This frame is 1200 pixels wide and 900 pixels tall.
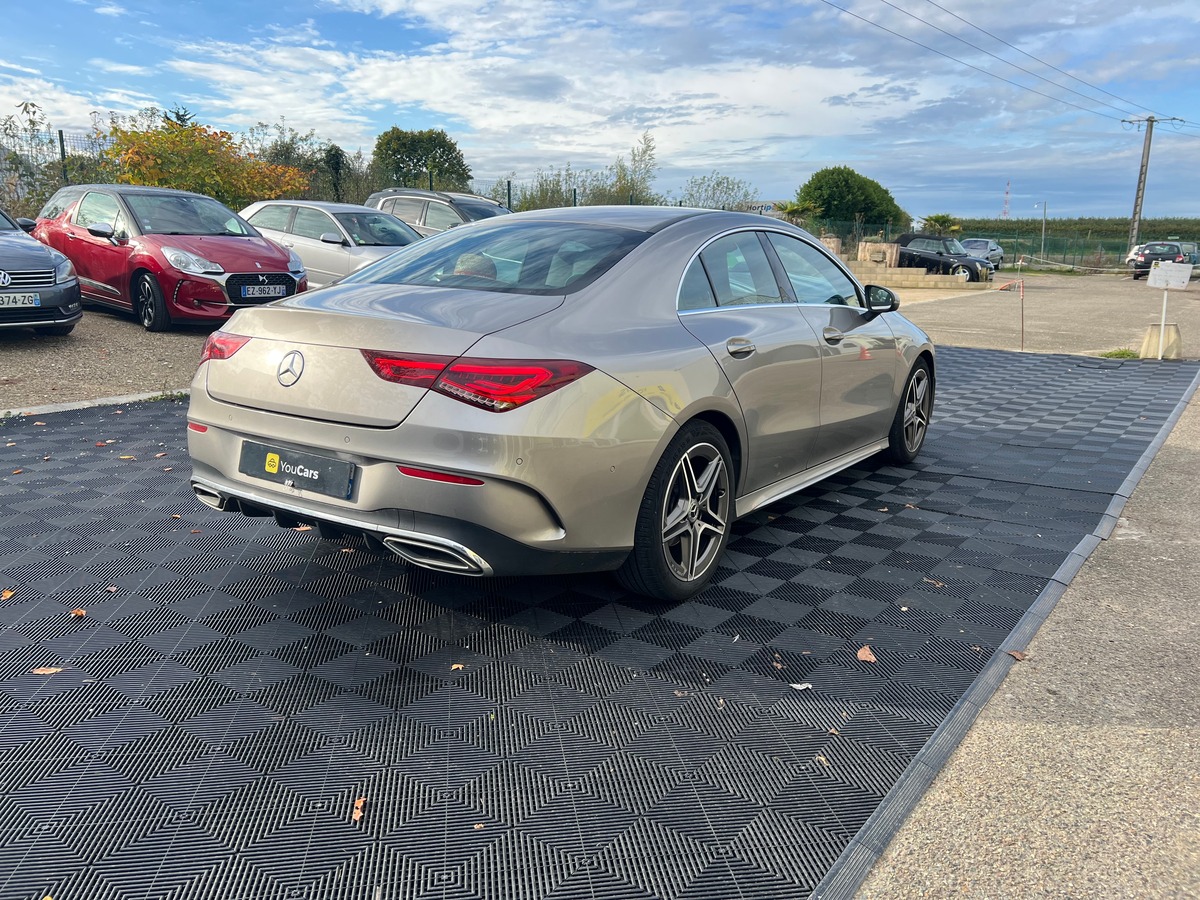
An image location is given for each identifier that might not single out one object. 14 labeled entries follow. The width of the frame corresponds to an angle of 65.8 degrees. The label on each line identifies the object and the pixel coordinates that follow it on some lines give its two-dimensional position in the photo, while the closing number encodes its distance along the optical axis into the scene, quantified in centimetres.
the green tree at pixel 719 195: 3178
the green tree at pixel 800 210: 4225
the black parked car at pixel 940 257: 3247
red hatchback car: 984
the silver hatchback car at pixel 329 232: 1226
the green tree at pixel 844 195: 4391
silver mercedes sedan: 294
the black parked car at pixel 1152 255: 3891
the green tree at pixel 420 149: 4778
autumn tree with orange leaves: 1487
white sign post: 1228
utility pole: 4916
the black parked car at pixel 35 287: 866
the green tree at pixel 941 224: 5559
